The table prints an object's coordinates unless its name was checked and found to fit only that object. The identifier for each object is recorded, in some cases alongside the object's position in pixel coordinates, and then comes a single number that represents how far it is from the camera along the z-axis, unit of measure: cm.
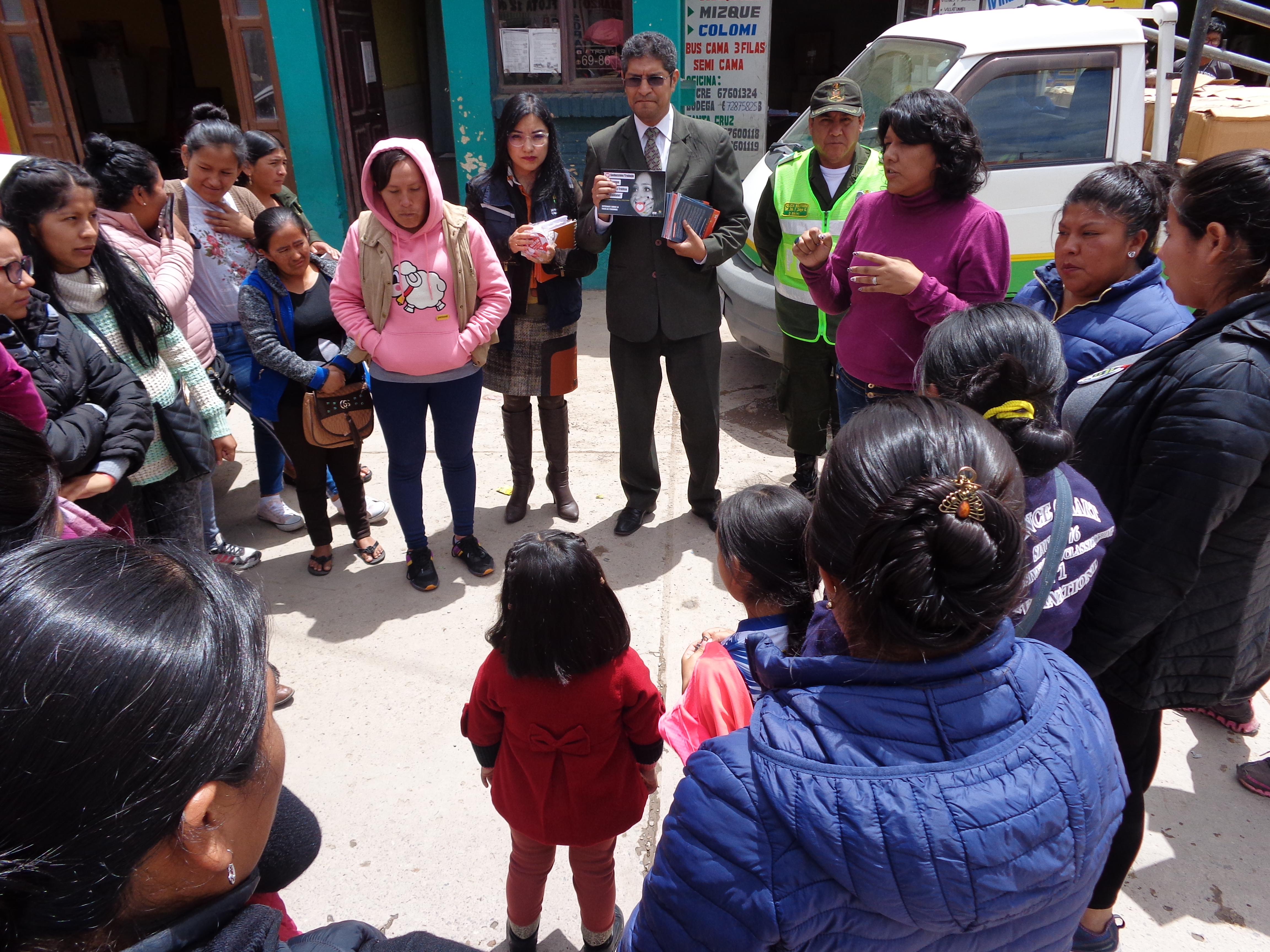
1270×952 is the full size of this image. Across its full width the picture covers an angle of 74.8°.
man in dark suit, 340
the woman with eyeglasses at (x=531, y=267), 343
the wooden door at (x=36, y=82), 646
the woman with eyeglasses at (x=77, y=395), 222
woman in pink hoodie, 309
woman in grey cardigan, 321
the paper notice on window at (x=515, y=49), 666
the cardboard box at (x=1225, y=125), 486
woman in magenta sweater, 257
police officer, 363
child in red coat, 172
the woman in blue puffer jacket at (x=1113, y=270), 207
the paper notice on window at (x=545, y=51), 665
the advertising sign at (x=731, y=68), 718
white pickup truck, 450
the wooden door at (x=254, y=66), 656
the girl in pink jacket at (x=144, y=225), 321
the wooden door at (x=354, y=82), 688
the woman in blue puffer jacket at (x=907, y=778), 88
